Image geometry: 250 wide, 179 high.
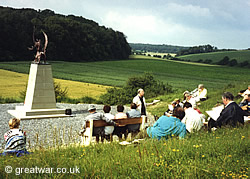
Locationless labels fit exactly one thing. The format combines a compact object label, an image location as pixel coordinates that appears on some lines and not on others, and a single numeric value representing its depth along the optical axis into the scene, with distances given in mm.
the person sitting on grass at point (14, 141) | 5566
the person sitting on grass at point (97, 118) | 7211
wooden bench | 6965
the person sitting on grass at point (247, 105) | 8859
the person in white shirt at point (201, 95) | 14464
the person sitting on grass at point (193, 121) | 6770
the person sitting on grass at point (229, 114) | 6898
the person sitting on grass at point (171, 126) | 5938
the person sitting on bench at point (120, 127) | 7680
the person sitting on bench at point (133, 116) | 7918
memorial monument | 14824
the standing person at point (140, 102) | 10097
